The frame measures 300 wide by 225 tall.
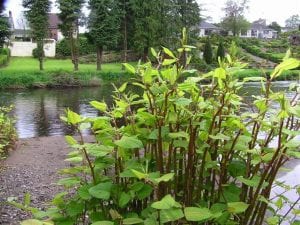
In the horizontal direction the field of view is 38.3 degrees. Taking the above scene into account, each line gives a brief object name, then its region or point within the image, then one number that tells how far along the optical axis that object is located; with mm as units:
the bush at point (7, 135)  9078
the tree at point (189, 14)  39819
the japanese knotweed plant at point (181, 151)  1400
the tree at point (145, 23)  36594
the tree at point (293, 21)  88688
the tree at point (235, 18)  61312
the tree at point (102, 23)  35000
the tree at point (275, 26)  84581
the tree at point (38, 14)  33844
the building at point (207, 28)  72725
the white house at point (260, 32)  82000
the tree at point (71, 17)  34125
